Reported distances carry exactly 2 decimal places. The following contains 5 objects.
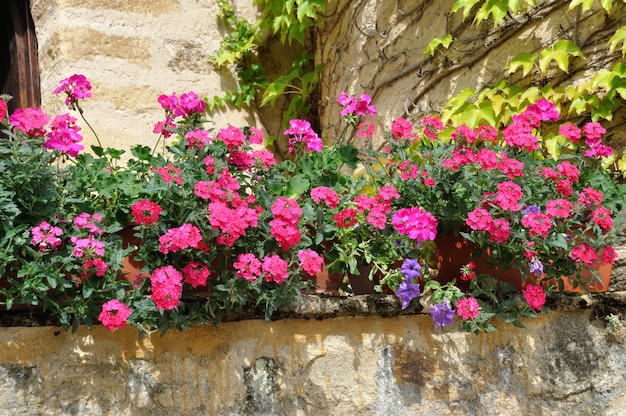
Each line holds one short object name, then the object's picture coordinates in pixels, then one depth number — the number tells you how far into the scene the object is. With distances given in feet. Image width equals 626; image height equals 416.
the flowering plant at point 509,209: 7.29
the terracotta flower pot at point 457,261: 7.84
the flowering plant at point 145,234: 6.14
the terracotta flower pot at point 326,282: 7.52
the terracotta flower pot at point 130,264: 6.56
